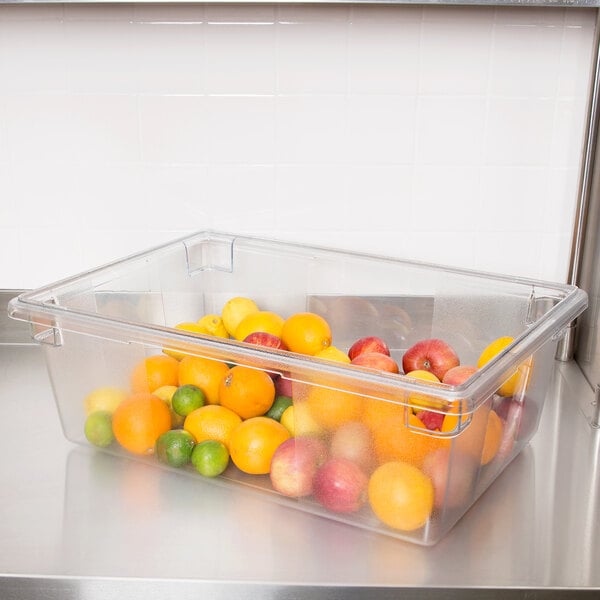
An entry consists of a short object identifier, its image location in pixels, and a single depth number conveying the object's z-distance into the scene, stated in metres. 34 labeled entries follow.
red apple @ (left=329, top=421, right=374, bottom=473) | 0.79
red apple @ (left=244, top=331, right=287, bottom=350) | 1.03
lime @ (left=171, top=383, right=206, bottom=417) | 0.93
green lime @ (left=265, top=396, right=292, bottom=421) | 0.90
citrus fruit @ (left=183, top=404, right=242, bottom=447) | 0.90
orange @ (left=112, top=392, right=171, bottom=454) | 0.93
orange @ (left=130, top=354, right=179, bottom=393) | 0.96
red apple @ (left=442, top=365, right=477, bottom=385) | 0.88
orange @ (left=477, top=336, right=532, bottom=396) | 0.87
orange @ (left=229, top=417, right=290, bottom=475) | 0.87
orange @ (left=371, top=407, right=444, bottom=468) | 0.77
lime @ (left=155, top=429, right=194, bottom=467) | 0.91
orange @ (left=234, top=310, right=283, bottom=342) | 1.09
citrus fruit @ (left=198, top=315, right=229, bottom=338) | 1.18
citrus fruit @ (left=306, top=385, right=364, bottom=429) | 0.79
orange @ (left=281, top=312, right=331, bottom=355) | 1.05
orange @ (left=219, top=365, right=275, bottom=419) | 0.89
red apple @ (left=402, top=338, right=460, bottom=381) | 0.99
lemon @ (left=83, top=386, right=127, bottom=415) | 0.95
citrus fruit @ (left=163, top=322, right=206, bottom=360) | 0.90
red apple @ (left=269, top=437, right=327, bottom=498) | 0.82
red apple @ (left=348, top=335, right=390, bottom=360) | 1.03
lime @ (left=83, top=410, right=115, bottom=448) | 0.96
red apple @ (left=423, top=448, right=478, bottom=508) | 0.77
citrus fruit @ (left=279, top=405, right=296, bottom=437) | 0.87
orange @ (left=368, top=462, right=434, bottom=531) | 0.77
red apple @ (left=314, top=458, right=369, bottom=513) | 0.80
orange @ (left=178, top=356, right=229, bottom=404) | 0.94
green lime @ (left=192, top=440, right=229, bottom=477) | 0.89
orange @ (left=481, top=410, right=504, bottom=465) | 0.85
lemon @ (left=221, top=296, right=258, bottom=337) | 1.18
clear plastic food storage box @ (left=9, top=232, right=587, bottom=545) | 0.78
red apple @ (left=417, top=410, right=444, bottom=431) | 0.78
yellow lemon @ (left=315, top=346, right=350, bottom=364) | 0.98
